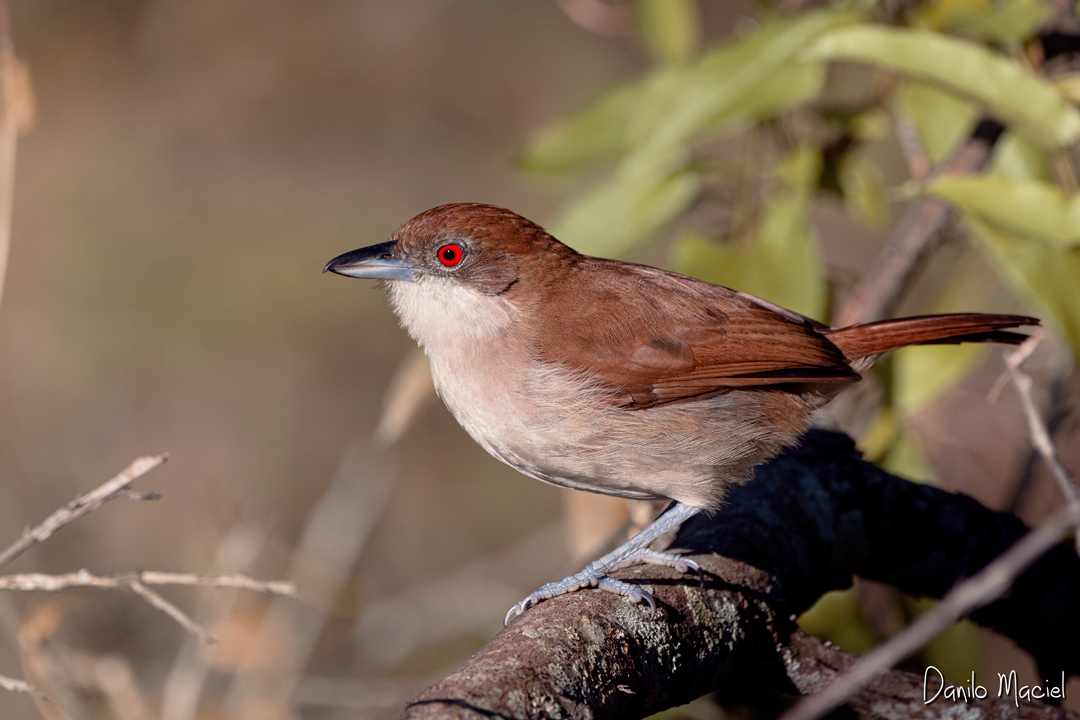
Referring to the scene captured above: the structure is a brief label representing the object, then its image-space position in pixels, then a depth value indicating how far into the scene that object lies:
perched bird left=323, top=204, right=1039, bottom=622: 5.59
